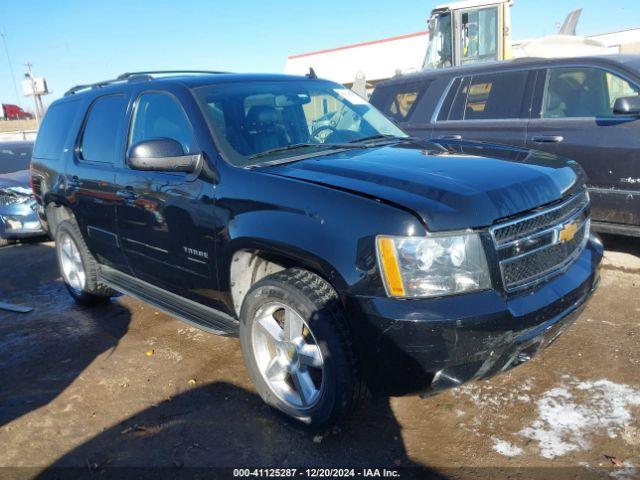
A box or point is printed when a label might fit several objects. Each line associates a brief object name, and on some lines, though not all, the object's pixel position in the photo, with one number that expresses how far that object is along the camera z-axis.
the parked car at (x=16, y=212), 7.52
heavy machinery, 9.91
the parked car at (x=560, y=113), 4.61
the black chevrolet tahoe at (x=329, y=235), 2.26
